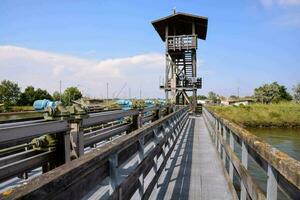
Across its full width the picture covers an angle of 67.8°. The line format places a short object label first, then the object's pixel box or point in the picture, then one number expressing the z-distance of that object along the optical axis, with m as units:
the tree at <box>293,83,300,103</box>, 80.90
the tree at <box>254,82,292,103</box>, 84.39
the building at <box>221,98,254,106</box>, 81.67
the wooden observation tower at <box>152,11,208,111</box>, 20.25
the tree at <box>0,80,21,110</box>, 58.42
